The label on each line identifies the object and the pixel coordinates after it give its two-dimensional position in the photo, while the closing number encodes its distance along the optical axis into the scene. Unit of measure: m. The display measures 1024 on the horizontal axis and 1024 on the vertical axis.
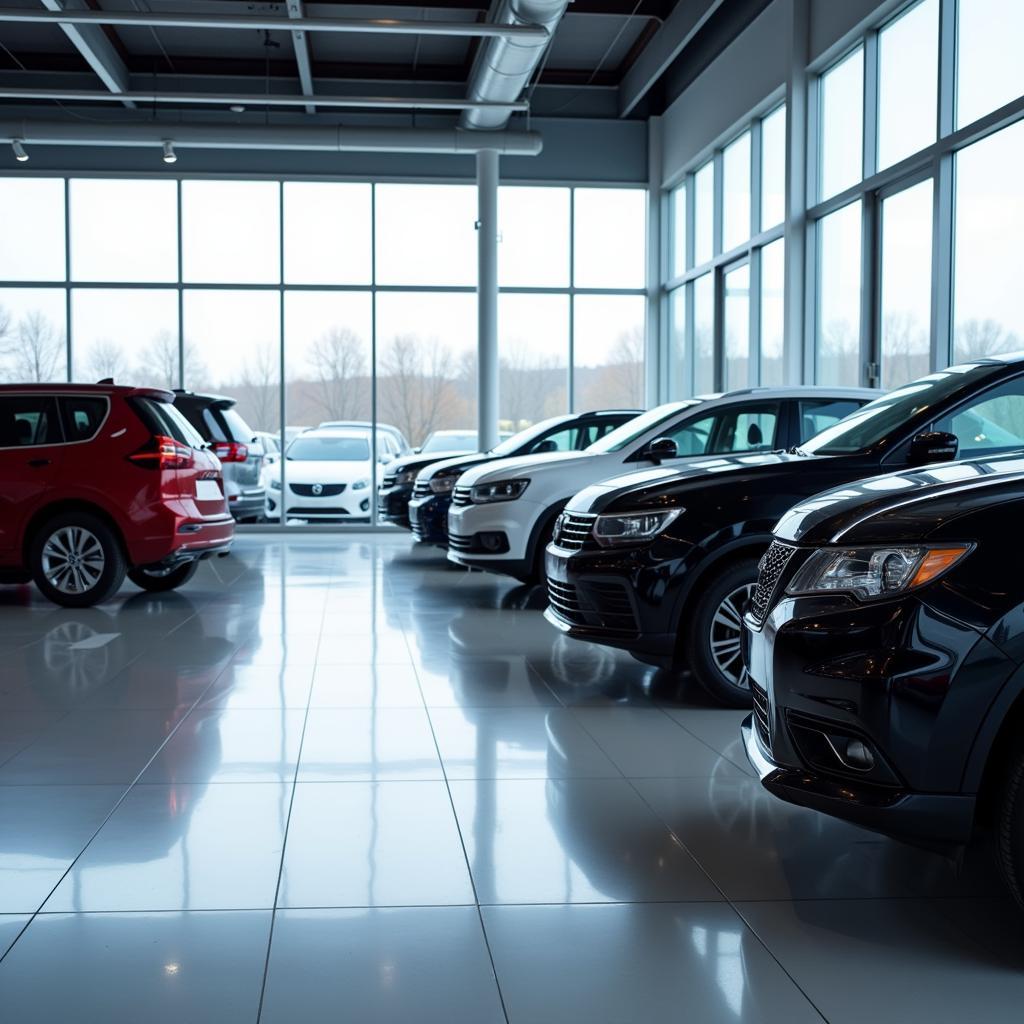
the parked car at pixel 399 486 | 13.00
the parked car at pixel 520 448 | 11.18
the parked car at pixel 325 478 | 17.33
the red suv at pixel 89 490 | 8.82
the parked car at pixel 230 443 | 12.20
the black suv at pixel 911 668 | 2.77
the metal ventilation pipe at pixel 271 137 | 15.36
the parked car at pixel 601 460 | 7.29
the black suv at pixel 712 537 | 5.29
